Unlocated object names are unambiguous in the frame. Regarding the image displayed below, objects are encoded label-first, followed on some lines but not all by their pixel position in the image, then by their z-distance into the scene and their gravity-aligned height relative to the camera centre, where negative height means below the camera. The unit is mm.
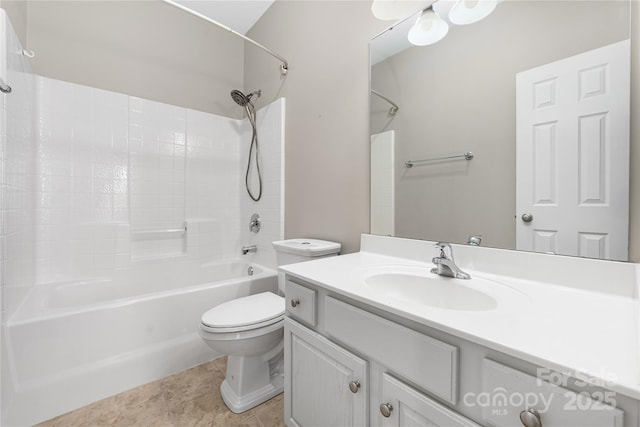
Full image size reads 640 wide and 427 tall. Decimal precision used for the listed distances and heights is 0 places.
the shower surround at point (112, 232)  1305 -154
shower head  2260 +981
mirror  813 +301
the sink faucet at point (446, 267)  968 -198
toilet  1278 -610
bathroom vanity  466 -292
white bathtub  1251 -680
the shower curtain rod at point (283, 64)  1950 +1111
